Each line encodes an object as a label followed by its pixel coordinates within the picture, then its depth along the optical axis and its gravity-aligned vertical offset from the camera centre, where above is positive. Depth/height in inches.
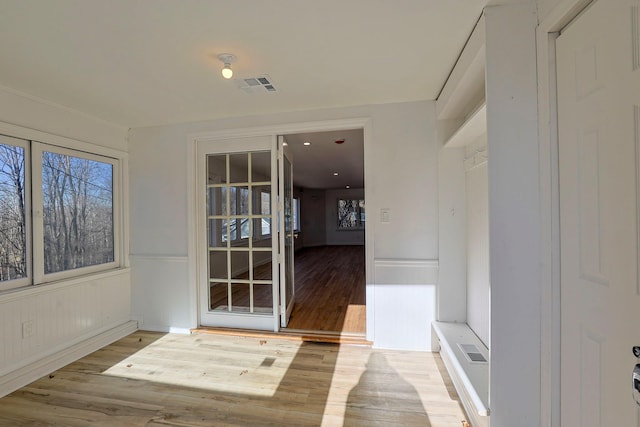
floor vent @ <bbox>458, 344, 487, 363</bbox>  76.0 -41.2
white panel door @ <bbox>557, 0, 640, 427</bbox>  36.1 -0.1
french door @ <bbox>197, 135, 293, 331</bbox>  118.6 -7.9
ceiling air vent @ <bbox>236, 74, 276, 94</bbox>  84.7 +42.5
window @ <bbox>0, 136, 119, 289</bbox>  89.5 +2.0
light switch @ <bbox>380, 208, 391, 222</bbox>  105.7 -0.3
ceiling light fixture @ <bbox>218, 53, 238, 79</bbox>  71.0 +41.7
